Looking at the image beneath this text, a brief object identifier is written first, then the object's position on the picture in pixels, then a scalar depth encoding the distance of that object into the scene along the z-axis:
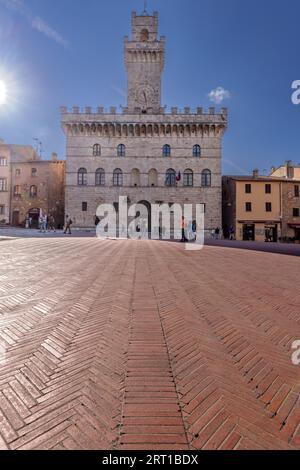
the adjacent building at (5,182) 35.22
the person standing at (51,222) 34.15
